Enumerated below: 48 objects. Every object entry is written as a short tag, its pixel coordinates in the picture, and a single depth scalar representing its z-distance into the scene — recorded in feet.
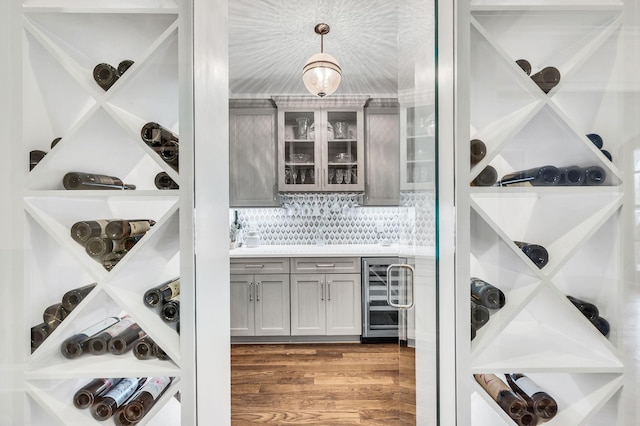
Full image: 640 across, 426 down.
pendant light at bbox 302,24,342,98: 6.78
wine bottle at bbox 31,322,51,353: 2.32
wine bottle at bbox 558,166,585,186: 1.98
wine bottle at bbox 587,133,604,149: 1.87
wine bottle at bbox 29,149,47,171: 2.34
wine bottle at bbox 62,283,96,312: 2.52
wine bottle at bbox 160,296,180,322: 2.67
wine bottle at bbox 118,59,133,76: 2.50
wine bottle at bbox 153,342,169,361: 2.57
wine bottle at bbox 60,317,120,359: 2.49
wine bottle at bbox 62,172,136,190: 2.52
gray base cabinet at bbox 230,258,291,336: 10.16
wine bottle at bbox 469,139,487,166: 2.23
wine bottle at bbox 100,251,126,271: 2.49
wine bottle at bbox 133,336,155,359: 2.59
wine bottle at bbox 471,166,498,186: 2.22
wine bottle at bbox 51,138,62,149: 2.47
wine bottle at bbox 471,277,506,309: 2.21
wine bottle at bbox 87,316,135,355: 2.56
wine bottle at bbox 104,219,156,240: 2.54
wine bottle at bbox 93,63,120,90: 2.46
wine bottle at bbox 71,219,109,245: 2.48
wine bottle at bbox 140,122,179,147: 2.53
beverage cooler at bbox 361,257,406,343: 10.20
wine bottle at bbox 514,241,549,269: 2.13
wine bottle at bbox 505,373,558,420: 2.25
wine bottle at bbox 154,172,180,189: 2.74
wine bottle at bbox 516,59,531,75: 2.05
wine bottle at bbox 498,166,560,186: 2.06
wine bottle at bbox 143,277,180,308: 2.64
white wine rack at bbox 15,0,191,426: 2.33
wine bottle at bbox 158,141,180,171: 2.59
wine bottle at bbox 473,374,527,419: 2.26
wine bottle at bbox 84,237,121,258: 2.46
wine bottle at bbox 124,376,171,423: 2.54
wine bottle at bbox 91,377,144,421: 2.52
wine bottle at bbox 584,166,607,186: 1.89
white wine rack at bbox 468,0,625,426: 1.84
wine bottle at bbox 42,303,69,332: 2.40
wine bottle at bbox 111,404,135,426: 2.54
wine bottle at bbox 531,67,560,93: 1.98
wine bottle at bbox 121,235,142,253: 2.58
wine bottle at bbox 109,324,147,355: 2.61
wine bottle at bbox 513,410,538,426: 2.24
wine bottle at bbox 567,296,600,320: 1.94
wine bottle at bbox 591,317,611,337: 1.91
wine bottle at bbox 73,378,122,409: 2.55
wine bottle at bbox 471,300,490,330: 2.26
